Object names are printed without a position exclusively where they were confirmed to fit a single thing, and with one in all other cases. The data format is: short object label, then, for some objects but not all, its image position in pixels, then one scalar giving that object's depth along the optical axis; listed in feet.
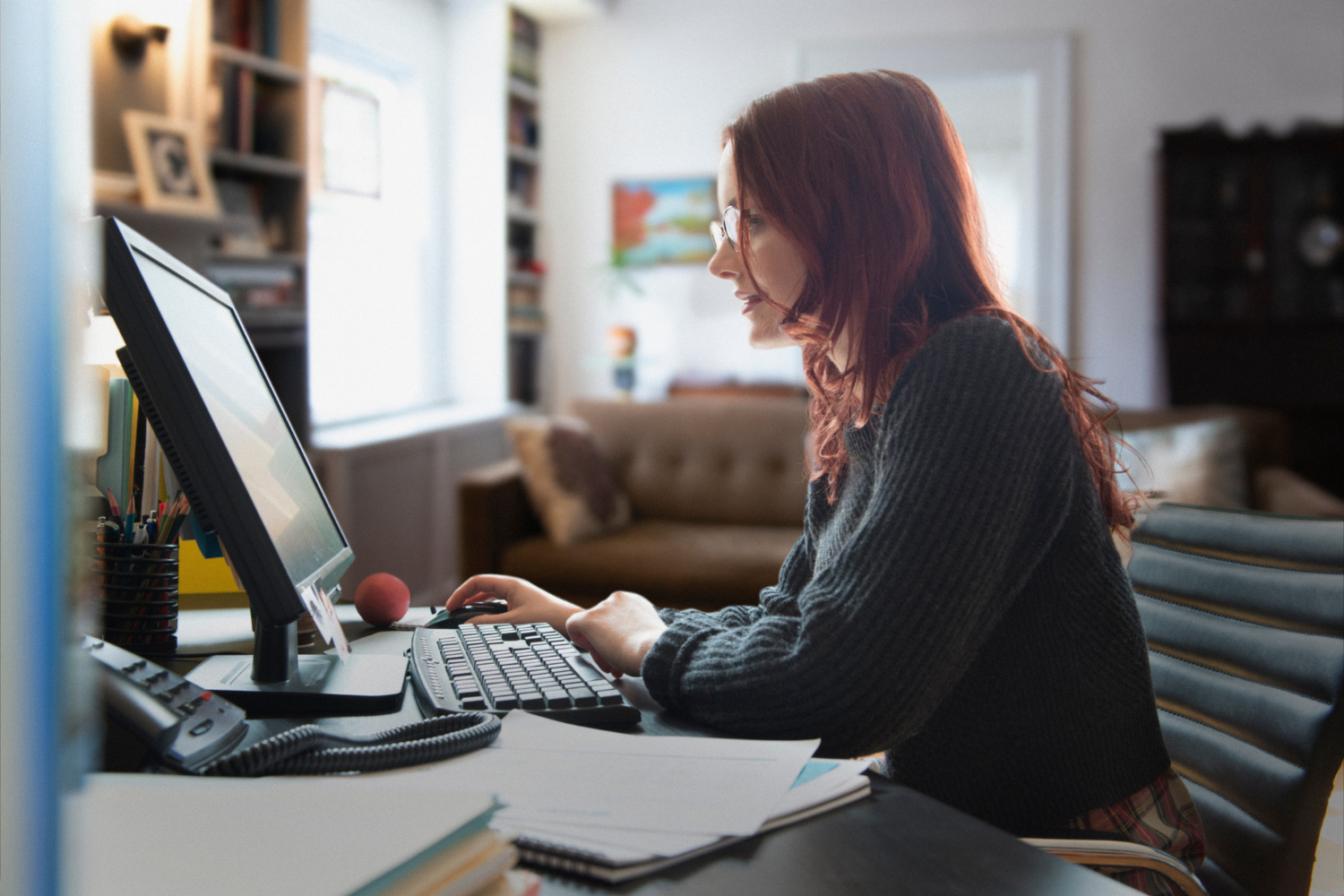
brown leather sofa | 8.87
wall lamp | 8.11
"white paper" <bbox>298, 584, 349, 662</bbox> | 2.30
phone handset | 1.77
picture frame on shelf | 8.14
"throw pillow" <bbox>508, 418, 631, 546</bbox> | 9.45
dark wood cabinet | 13.70
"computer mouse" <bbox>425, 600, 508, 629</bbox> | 3.28
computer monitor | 1.96
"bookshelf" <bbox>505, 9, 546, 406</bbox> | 15.24
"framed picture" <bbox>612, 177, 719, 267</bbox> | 15.61
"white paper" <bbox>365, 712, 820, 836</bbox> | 1.68
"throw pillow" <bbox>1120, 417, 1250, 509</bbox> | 8.59
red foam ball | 3.28
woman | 2.18
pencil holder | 2.61
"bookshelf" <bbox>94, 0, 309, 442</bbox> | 8.41
